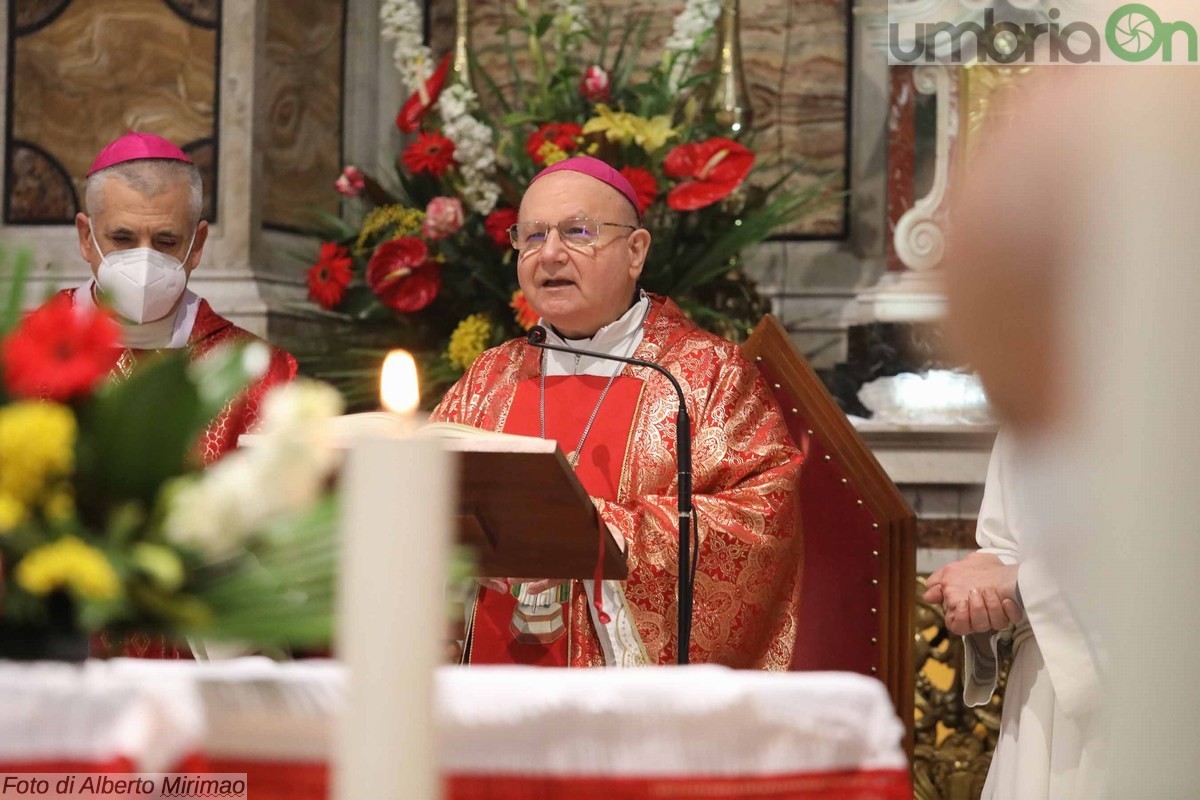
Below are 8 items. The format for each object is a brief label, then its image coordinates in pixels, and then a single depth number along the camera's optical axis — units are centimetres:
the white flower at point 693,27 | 1040
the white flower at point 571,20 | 1054
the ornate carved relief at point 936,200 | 1073
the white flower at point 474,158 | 987
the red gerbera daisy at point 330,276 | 1020
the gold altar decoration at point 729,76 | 1055
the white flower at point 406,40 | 1064
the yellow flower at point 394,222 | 1014
